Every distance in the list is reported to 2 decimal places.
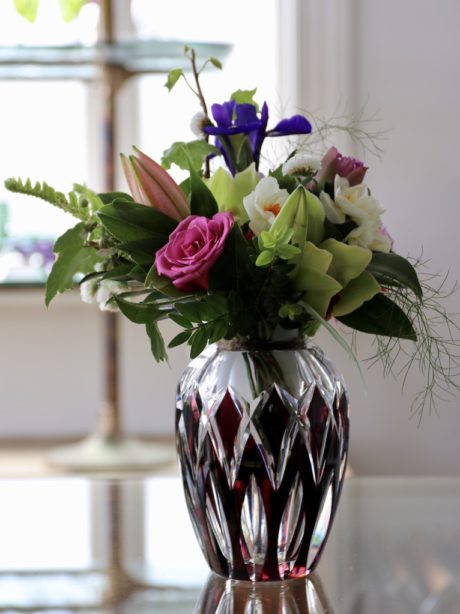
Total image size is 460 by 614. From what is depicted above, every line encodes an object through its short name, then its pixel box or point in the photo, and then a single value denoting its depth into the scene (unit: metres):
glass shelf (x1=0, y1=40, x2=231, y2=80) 3.26
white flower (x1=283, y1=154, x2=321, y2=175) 1.40
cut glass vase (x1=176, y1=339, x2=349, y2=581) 1.35
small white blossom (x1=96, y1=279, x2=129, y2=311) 1.42
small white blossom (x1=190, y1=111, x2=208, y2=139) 1.47
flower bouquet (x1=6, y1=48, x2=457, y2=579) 1.33
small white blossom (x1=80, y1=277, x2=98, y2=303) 1.46
